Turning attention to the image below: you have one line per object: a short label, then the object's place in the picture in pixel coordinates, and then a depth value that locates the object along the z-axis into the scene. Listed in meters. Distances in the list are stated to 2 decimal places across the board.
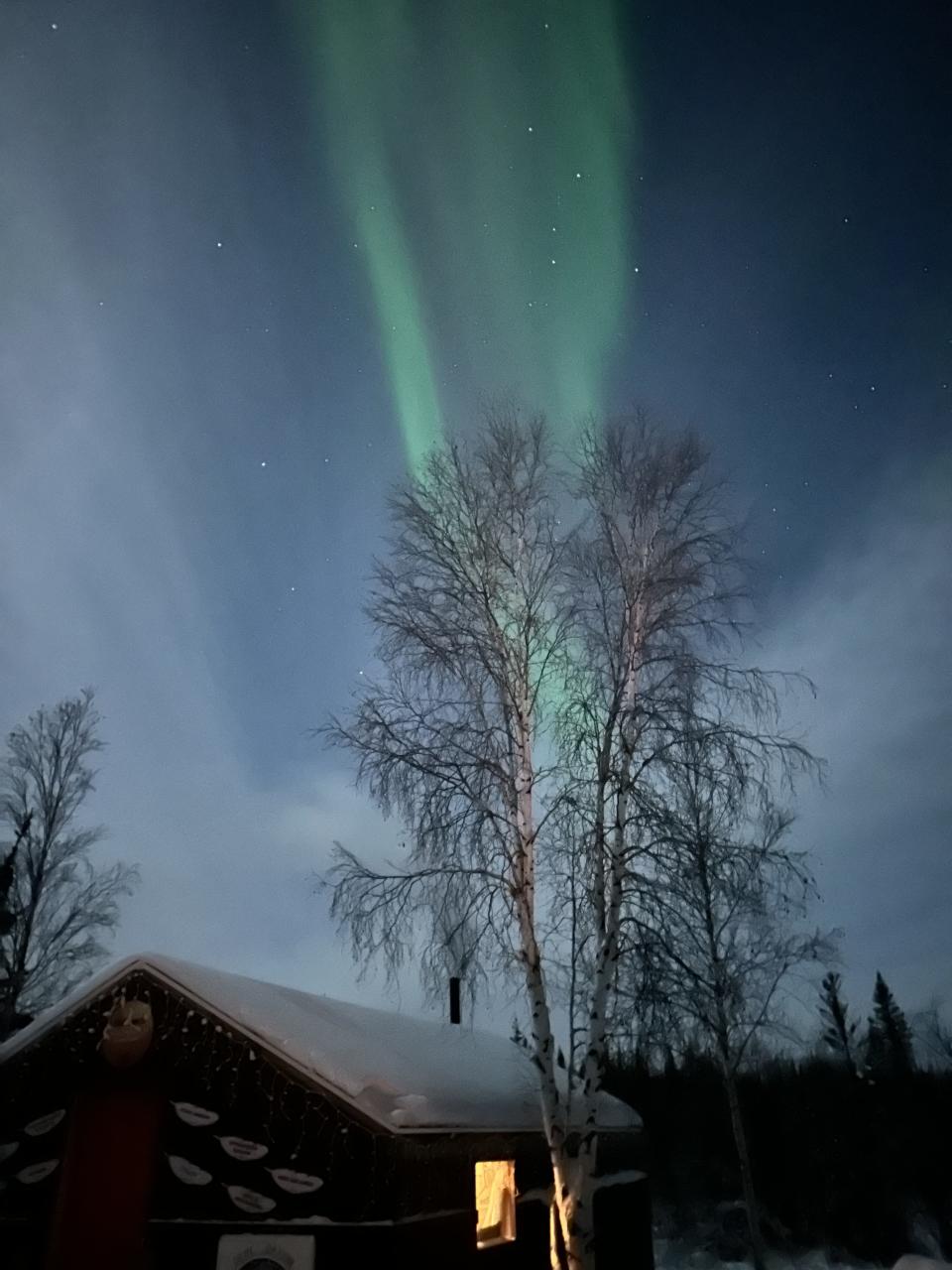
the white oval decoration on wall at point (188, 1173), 10.20
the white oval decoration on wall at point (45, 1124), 10.79
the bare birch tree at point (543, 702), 9.85
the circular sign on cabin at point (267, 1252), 9.52
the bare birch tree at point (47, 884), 22.73
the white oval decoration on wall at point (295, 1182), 9.79
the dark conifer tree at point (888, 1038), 27.23
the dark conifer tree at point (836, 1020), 32.84
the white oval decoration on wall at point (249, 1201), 9.90
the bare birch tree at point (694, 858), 9.48
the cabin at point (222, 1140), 9.68
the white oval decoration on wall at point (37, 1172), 10.59
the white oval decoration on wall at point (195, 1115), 10.38
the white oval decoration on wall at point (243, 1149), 10.11
